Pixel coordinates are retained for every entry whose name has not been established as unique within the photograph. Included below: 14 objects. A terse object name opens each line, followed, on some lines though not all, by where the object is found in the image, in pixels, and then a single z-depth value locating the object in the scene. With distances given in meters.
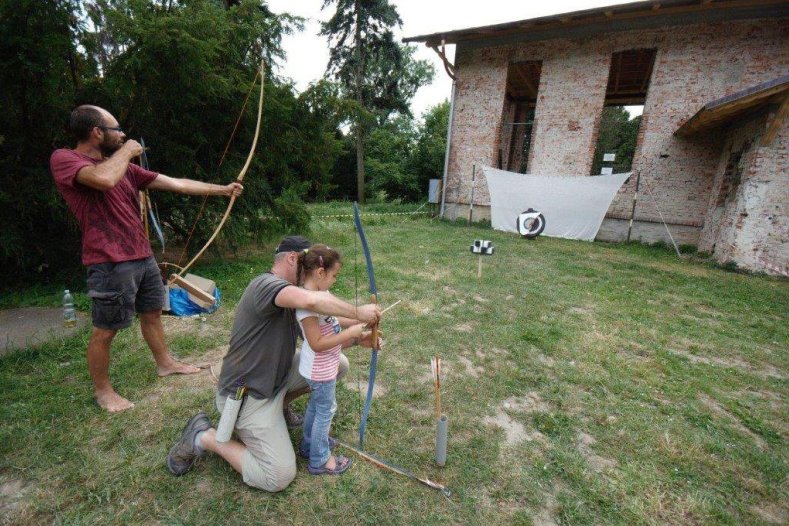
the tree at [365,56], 16.58
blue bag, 3.93
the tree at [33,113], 3.55
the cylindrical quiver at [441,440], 1.91
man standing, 2.01
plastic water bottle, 3.45
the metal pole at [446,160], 11.94
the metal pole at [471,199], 11.52
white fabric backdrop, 9.17
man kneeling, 1.77
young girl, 1.77
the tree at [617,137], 26.78
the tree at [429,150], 19.70
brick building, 6.90
